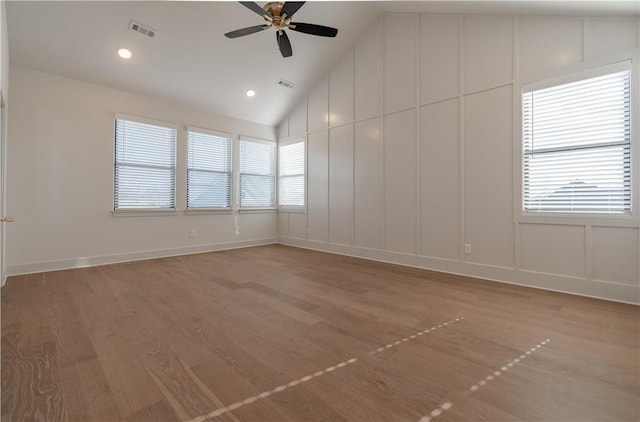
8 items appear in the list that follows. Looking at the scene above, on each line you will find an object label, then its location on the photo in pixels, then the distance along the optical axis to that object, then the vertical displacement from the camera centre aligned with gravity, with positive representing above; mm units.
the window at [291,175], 6219 +834
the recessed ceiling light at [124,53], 3868 +2185
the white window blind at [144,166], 4539 +768
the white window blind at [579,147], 2795 +701
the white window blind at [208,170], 5340 +823
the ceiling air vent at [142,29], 3559 +2350
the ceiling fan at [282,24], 2928 +2138
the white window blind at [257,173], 6160 +872
